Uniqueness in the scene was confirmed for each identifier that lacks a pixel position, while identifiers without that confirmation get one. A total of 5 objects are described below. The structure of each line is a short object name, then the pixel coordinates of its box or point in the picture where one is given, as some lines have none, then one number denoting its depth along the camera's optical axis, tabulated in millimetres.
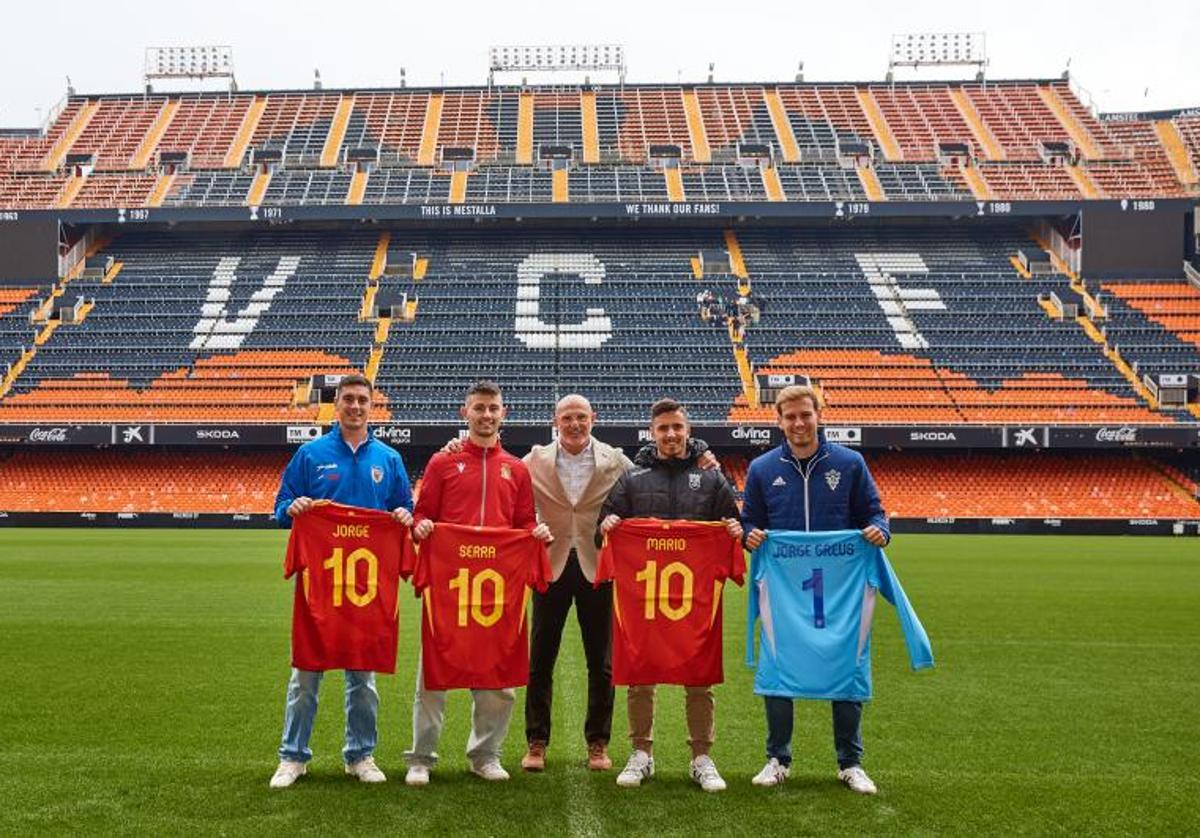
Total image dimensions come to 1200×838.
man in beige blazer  5664
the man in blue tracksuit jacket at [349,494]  5148
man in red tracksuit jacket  5449
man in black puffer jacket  5371
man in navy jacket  5262
